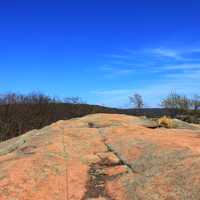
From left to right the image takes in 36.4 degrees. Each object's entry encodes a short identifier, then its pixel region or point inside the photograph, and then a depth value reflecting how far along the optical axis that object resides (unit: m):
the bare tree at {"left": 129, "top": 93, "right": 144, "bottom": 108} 29.26
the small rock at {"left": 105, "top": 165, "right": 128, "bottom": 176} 5.54
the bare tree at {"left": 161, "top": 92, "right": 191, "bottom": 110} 25.66
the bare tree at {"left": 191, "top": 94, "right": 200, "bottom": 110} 25.32
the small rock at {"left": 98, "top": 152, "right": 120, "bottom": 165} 6.06
